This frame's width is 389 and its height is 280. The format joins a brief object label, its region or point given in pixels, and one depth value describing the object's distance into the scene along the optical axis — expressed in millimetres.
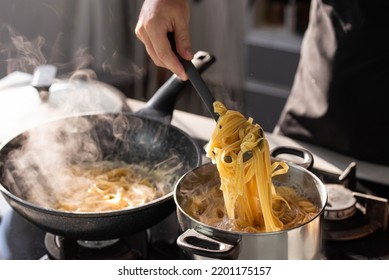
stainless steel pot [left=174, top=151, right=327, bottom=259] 1168
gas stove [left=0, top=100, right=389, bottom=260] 1375
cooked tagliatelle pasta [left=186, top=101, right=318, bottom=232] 1261
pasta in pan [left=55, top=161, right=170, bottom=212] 1438
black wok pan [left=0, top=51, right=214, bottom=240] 1441
